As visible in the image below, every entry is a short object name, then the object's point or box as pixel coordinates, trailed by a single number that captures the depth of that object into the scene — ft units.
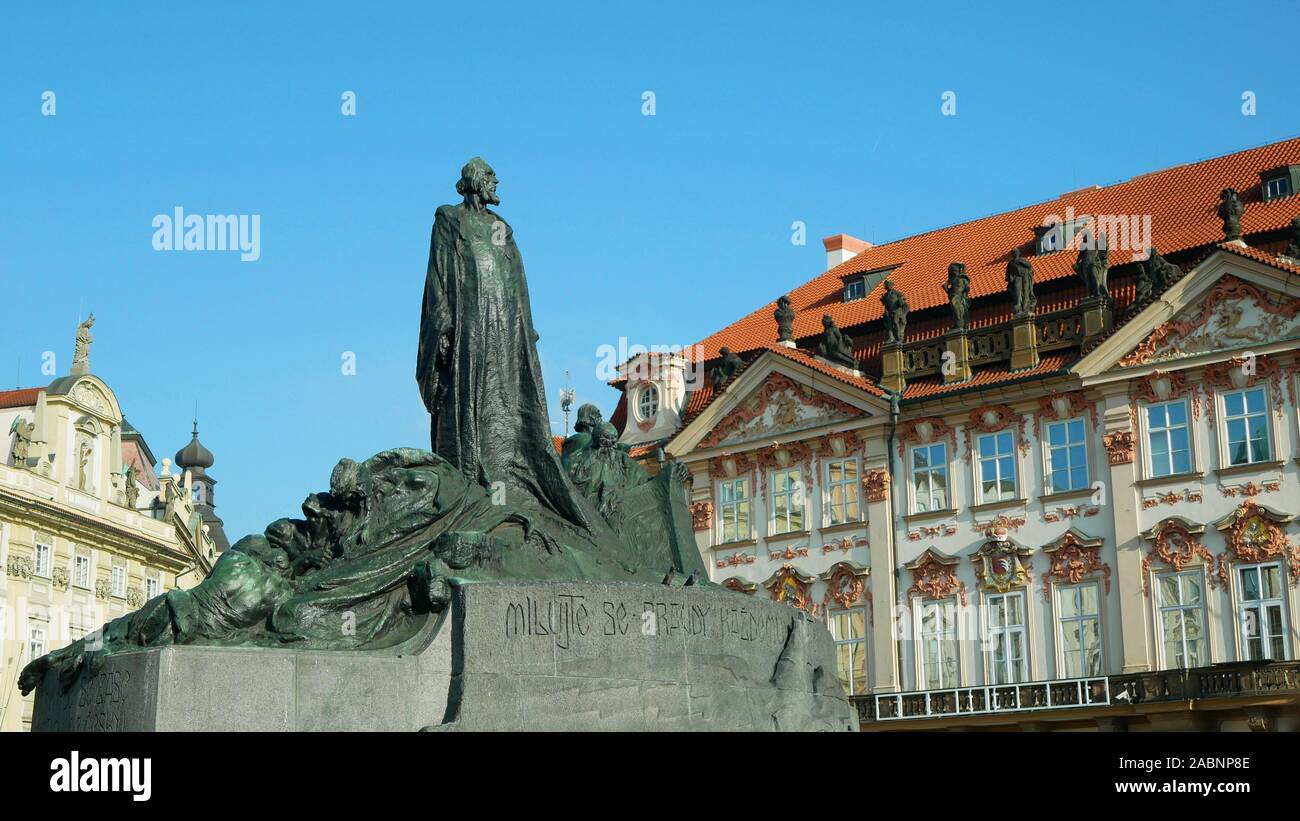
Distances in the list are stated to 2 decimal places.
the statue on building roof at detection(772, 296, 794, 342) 127.44
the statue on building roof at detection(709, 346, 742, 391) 127.24
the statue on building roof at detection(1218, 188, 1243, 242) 107.04
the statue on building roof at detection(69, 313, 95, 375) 167.84
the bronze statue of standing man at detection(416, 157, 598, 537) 43.27
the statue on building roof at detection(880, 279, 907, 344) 121.19
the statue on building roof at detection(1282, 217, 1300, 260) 106.22
